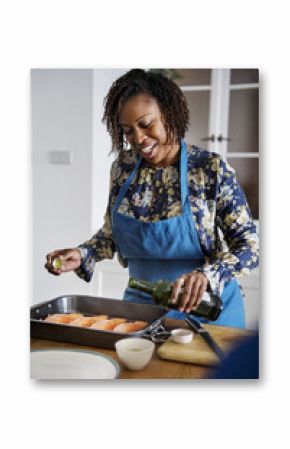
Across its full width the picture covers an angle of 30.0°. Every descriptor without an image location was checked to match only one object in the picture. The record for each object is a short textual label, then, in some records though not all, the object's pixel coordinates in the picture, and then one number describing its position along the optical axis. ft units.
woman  5.43
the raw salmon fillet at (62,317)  5.22
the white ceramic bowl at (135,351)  4.80
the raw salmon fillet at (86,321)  5.19
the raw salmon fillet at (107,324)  5.15
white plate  5.08
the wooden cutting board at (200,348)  4.81
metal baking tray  4.99
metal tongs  4.97
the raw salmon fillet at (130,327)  5.08
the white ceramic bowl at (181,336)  4.91
